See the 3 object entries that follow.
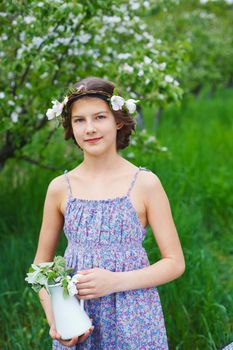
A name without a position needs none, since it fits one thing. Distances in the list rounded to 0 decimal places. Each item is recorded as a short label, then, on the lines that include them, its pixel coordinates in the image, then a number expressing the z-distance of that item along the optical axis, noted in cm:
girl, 218
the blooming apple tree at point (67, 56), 328
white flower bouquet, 205
